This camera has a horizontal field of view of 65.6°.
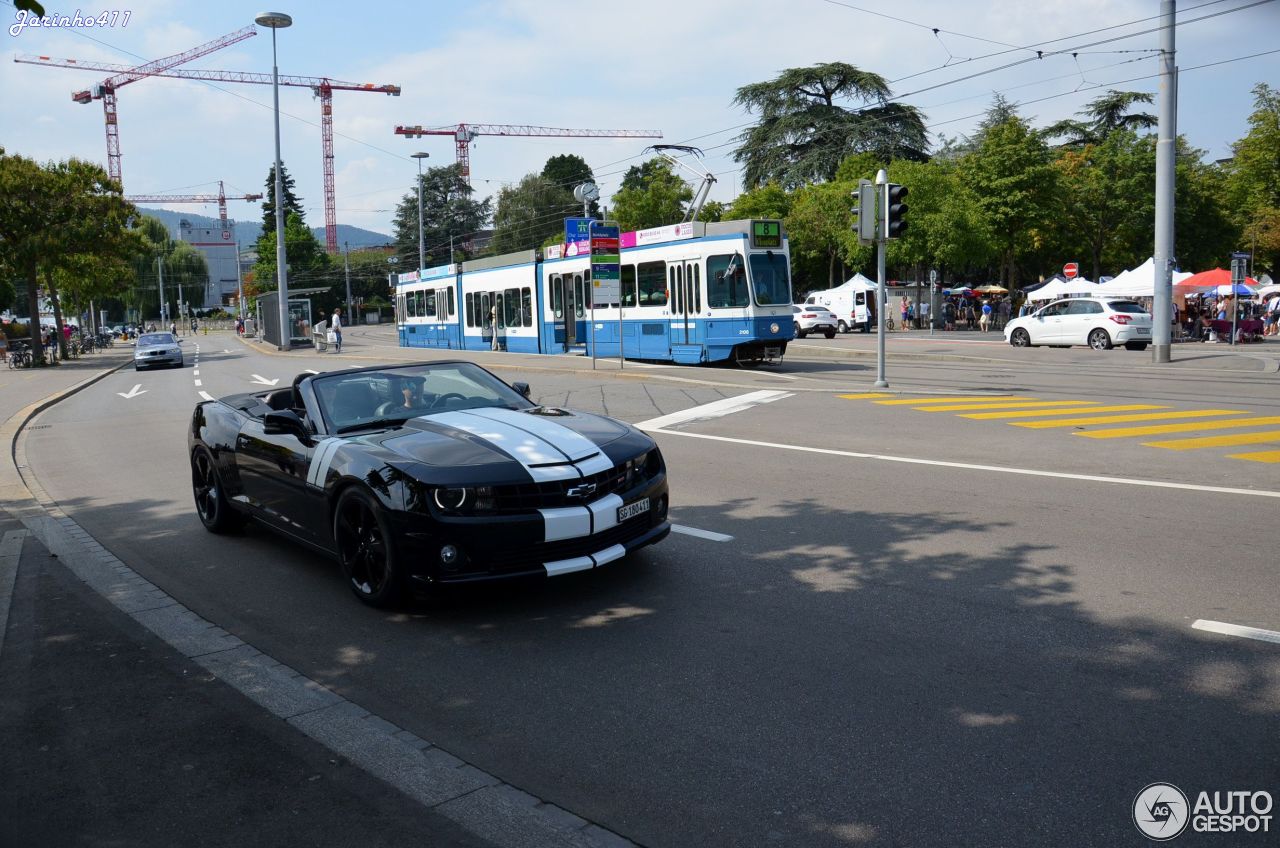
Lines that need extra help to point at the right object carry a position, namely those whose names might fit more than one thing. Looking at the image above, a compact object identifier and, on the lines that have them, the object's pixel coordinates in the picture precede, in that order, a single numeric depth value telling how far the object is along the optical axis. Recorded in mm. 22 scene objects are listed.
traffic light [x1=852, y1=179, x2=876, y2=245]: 16219
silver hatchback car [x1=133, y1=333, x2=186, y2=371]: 35625
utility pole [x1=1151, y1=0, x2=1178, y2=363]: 22625
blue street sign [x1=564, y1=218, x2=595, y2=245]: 23922
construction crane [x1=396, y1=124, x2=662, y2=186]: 128250
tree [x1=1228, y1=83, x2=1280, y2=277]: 51344
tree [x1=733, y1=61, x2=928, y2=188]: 58125
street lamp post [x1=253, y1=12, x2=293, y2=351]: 37719
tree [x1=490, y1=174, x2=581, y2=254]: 92188
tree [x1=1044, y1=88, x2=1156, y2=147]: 69938
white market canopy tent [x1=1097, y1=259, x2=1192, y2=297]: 33594
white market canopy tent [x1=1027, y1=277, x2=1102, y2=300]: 39916
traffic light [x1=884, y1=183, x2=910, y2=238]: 16205
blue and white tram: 22406
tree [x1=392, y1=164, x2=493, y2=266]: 109688
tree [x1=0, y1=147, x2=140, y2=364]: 37844
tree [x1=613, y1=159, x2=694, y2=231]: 66562
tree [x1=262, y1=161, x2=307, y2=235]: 118062
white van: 48344
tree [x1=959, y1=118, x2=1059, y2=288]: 50844
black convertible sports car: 5172
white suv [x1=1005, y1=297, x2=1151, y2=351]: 29062
